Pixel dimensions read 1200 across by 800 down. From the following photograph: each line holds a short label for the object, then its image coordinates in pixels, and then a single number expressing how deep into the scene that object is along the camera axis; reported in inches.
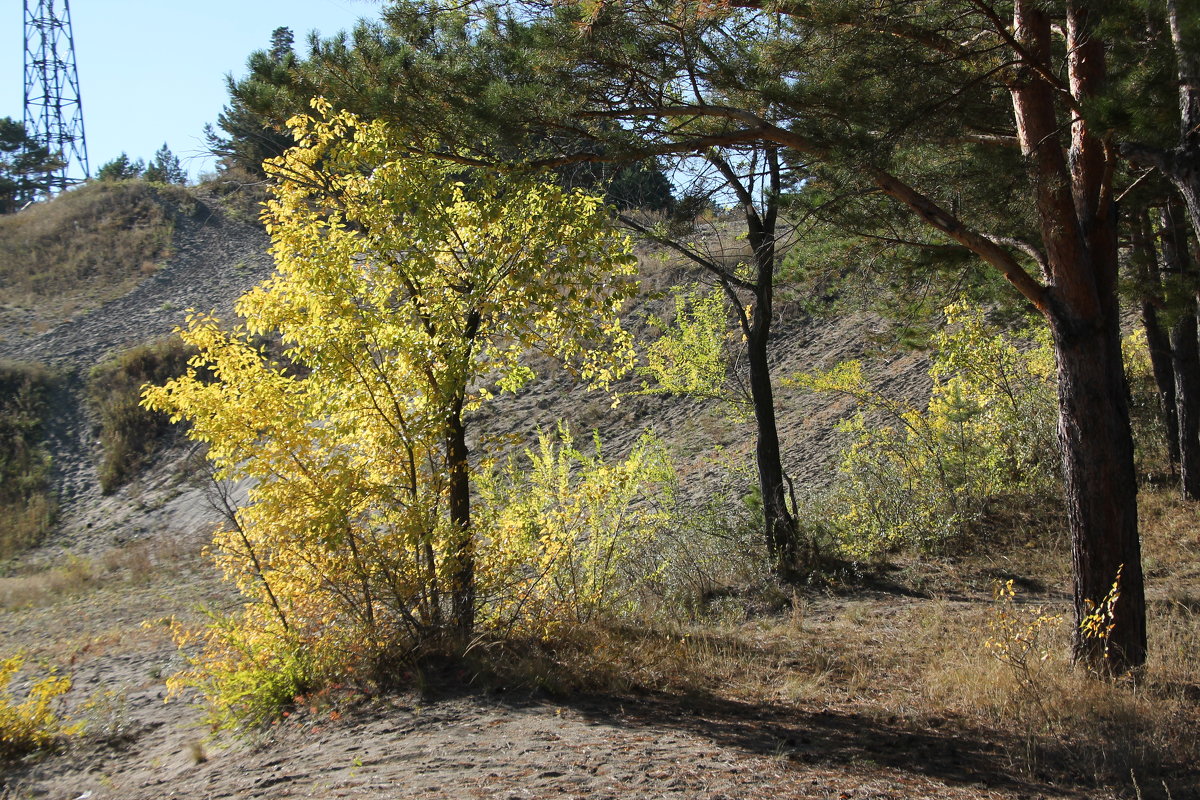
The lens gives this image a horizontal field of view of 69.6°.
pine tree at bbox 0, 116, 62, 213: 1774.1
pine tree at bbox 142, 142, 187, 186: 1918.8
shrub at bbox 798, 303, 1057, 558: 463.2
